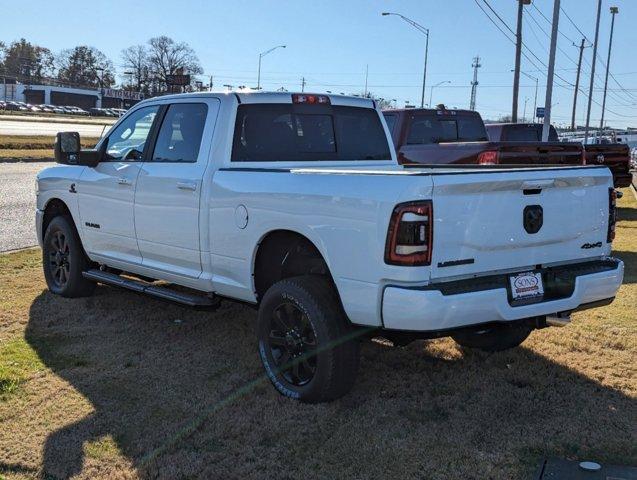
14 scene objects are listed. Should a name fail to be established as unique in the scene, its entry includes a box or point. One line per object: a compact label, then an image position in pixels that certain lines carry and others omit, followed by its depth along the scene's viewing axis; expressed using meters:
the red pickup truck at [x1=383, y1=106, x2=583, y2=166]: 9.88
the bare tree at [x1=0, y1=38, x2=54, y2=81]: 142.62
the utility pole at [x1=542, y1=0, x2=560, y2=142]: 19.42
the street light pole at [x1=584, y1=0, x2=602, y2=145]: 40.12
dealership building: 127.38
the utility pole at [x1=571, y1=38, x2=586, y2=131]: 55.83
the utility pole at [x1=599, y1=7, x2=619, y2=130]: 50.58
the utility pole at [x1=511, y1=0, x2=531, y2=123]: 29.78
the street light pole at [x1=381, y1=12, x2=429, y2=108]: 48.91
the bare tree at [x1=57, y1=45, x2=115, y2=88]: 142.62
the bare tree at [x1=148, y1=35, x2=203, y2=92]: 126.00
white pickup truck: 3.76
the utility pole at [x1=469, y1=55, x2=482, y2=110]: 83.11
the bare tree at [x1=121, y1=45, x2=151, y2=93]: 124.19
